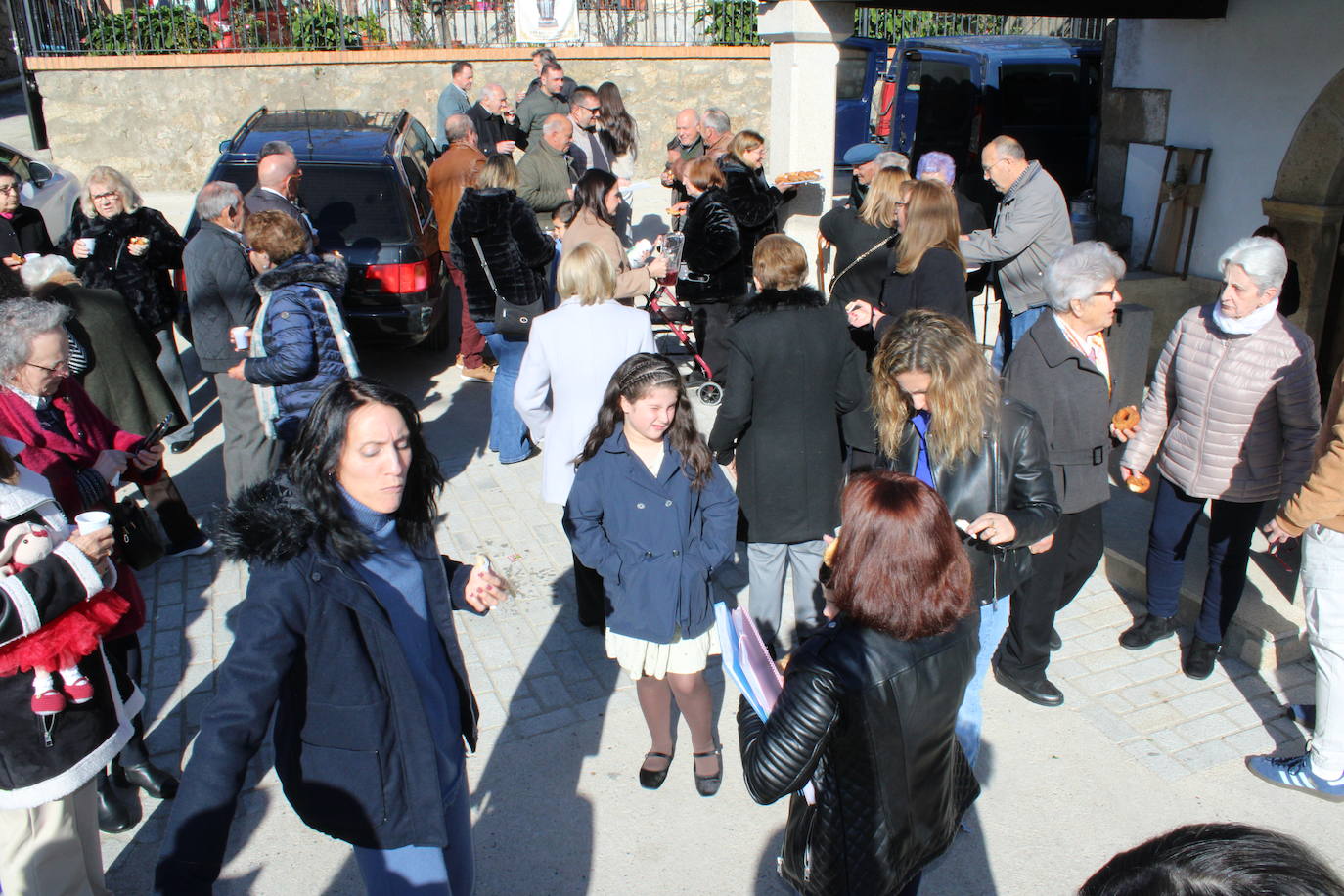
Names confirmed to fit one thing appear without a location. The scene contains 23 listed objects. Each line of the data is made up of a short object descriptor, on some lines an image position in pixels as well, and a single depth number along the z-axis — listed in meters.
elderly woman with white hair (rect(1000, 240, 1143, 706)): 4.09
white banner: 15.79
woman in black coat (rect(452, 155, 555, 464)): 6.59
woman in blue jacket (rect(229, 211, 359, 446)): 4.99
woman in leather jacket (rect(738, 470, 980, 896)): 2.31
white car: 9.66
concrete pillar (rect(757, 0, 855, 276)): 7.86
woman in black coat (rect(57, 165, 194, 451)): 6.58
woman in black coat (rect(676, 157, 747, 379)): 7.31
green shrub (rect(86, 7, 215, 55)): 14.52
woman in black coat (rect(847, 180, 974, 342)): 5.49
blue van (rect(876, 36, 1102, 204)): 12.08
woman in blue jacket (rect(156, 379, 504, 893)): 2.13
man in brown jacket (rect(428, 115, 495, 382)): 8.57
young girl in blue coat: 3.60
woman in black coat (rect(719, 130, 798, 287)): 7.60
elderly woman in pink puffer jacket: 4.09
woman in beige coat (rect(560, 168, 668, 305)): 6.69
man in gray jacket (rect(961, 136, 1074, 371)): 6.46
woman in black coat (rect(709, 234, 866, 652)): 4.18
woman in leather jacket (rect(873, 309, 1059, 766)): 3.44
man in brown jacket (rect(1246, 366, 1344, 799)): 3.49
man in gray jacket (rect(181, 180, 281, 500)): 5.69
